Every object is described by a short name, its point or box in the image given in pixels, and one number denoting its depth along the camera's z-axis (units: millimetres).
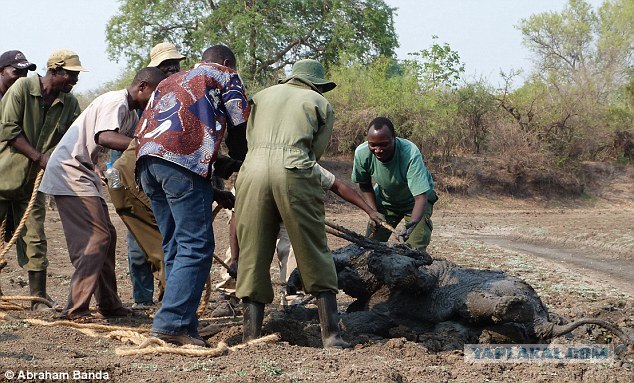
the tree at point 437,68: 28547
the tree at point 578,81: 29766
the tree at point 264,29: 31047
